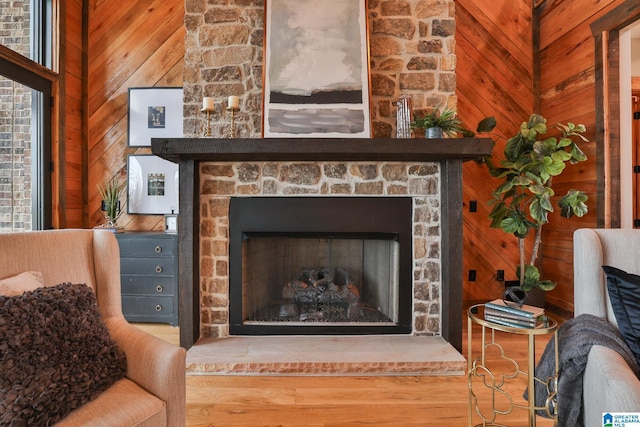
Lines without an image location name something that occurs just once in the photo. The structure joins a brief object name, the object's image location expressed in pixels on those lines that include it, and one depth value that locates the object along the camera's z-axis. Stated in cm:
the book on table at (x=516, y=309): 149
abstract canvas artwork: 255
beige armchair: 118
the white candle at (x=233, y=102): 245
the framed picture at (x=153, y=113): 360
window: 297
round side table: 145
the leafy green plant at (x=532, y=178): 276
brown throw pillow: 106
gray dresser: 310
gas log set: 275
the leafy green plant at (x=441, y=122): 240
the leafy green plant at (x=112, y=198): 345
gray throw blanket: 133
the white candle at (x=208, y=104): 246
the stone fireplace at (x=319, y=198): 250
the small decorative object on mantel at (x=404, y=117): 255
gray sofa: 129
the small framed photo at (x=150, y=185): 358
